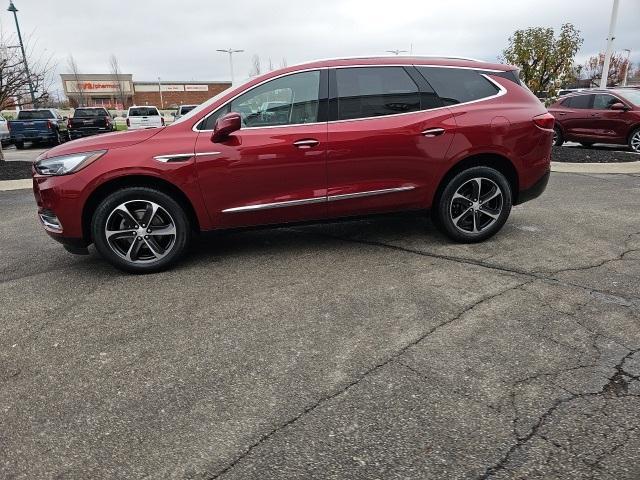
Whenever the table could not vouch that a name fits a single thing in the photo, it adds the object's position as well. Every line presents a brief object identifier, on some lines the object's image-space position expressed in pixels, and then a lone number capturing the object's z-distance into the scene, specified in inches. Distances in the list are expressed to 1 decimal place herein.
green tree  780.6
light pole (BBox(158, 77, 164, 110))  2815.0
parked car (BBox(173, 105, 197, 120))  849.0
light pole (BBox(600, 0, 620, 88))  742.5
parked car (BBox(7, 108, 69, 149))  745.0
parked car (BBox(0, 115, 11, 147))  803.4
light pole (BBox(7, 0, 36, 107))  490.0
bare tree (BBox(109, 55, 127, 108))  2647.6
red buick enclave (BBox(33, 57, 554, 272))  167.5
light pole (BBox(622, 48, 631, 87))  2032.5
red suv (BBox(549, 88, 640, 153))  491.8
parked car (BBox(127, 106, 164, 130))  876.0
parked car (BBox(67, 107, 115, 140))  807.1
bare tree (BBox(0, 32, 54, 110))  467.5
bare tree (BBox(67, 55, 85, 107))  2311.0
